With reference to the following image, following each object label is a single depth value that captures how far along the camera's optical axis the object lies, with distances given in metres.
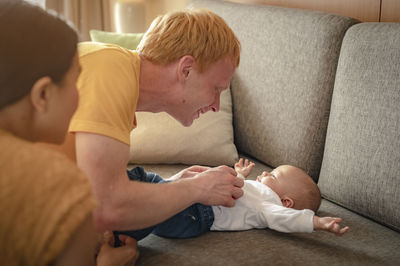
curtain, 4.20
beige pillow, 2.33
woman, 0.81
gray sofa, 1.53
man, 1.33
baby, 1.55
